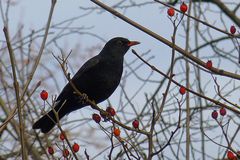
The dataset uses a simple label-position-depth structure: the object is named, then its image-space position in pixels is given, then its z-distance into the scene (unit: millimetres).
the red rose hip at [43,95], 7422
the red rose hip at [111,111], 7482
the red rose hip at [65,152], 7008
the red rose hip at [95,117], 7629
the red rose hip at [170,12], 7715
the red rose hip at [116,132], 7105
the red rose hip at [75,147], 7187
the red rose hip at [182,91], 7448
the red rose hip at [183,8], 7279
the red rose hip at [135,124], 7211
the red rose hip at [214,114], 7535
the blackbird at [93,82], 11391
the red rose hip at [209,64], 6875
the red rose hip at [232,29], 7611
